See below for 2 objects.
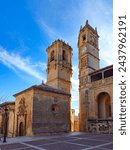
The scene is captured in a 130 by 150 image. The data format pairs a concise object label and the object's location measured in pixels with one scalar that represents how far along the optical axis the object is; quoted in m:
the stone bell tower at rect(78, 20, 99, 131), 18.00
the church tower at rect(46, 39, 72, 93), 22.02
